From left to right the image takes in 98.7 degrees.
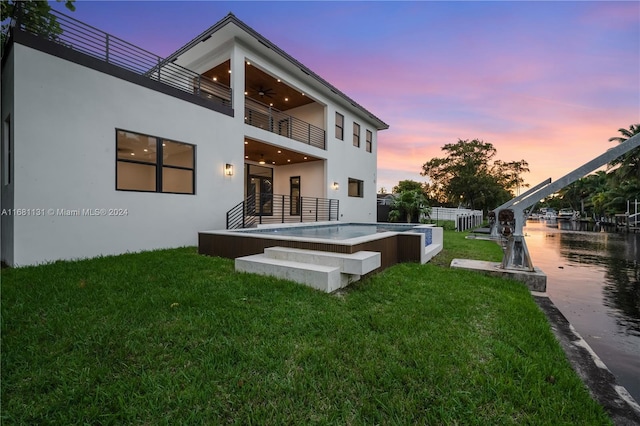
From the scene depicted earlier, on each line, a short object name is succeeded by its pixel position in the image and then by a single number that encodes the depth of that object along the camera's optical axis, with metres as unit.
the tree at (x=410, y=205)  16.64
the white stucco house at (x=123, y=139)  5.49
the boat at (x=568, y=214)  50.61
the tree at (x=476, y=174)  26.92
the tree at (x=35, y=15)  5.56
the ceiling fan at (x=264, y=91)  12.23
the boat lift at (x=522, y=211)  4.58
